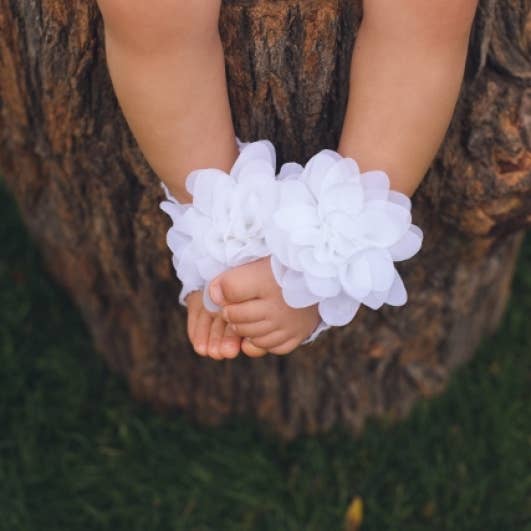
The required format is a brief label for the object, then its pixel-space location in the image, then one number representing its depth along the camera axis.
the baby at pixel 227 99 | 0.78
